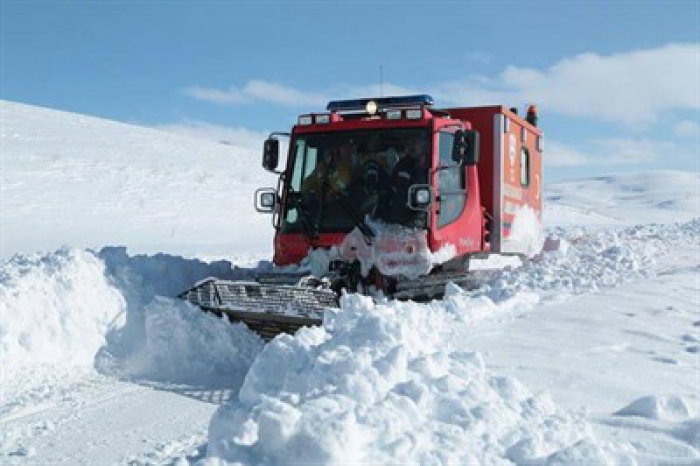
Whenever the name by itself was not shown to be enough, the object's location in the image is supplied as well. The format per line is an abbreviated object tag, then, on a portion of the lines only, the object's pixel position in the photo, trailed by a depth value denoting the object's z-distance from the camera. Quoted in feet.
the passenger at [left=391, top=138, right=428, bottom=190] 25.63
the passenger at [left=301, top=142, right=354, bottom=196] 26.50
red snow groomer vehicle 24.86
